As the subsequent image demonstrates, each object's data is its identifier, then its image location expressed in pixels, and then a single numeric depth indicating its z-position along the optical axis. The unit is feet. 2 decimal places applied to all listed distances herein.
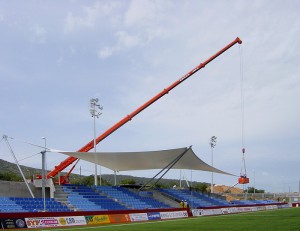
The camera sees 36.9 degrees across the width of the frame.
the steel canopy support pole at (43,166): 99.80
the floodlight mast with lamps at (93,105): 151.64
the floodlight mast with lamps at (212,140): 237.25
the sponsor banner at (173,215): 123.09
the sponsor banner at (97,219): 100.30
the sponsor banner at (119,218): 108.62
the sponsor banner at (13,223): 82.14
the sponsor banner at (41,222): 87.22
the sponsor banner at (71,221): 93.56
